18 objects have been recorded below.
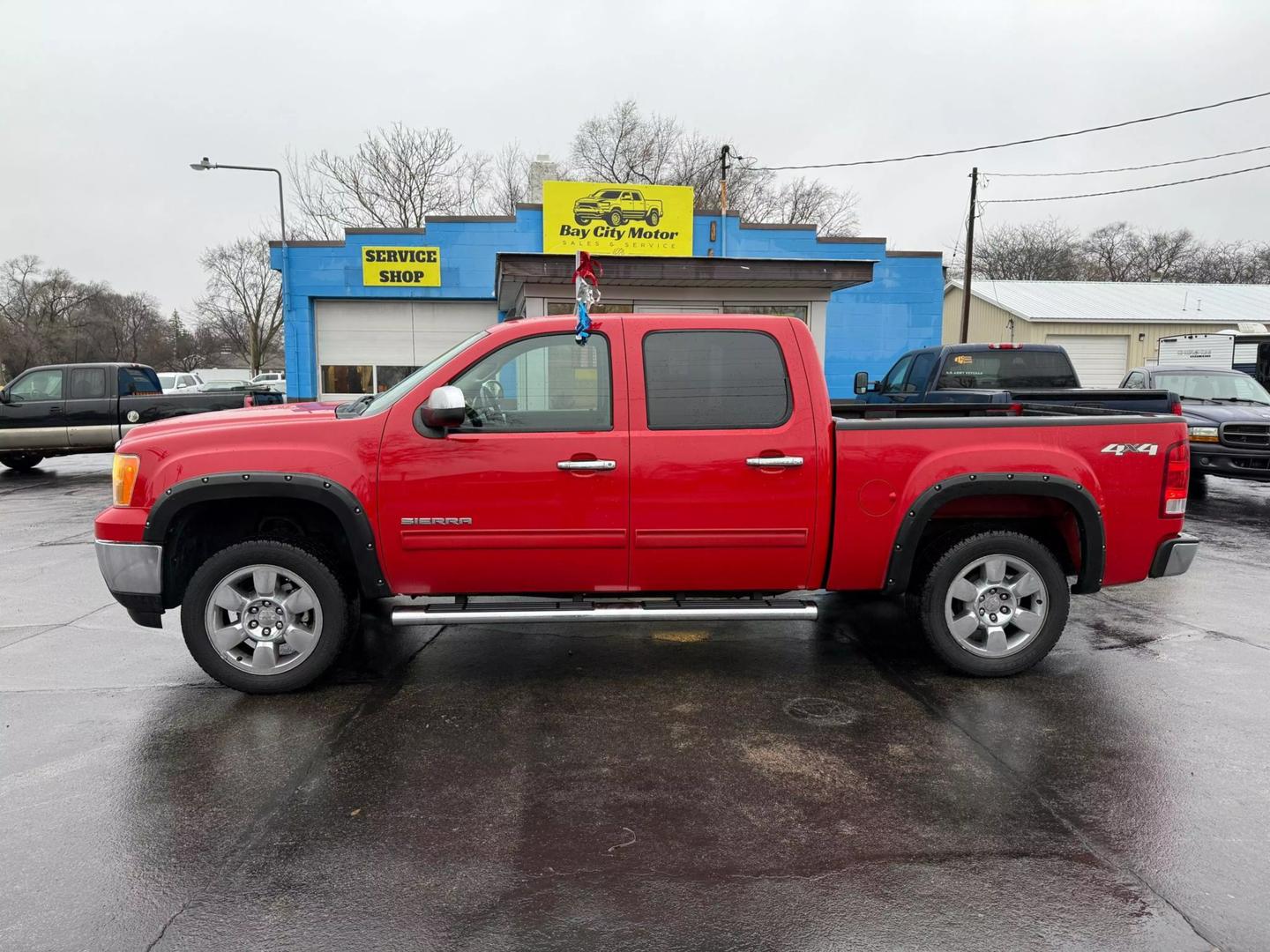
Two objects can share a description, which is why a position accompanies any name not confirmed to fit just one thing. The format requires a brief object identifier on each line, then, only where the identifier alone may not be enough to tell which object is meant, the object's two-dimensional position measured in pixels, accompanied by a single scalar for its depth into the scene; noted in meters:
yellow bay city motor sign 20.23
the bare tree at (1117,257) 58.12
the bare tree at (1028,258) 54.19
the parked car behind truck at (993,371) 11.52
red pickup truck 4.09
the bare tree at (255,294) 63.80
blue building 20.61
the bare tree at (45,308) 69.24
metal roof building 30.33
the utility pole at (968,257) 29.56
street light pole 24.08
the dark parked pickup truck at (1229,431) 10.25
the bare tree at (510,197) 43.00
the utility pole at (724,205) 20.78
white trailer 20.70
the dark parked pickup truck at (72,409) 13.85
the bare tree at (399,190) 38.53
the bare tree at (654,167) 43.22
